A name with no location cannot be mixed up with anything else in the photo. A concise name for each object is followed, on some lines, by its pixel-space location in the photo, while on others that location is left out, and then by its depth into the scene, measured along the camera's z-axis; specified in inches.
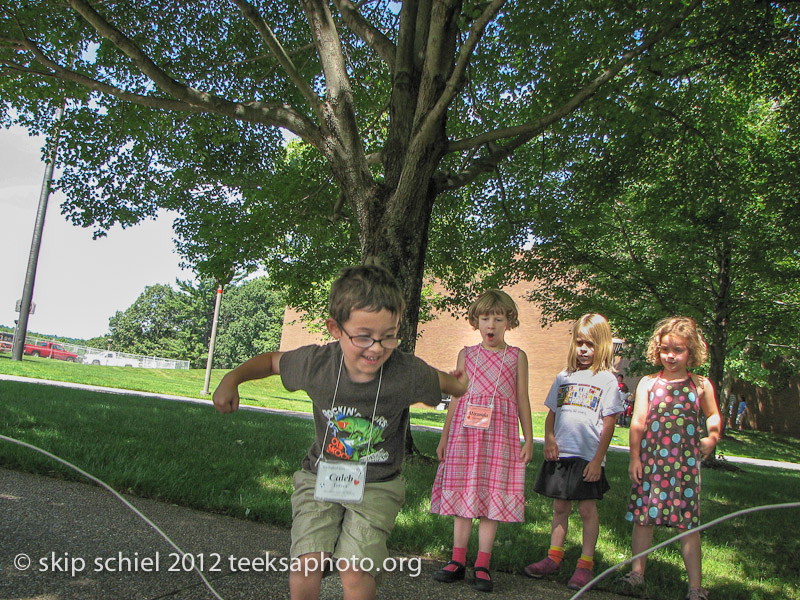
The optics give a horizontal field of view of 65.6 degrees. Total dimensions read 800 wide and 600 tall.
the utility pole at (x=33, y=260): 820.6
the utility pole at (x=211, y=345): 735.7
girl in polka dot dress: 141.3
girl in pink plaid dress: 142.1
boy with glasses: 91.6
